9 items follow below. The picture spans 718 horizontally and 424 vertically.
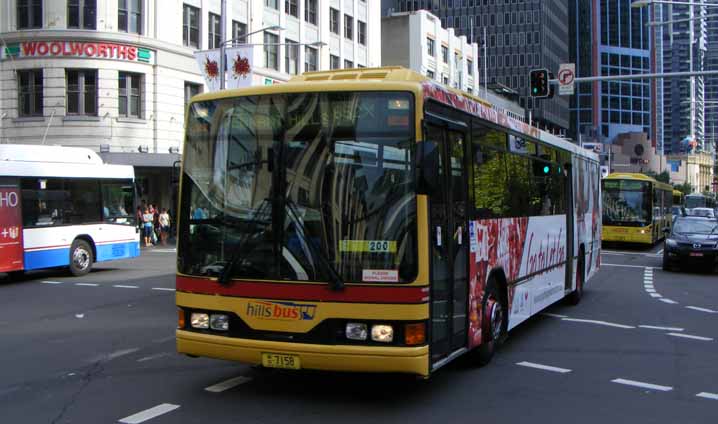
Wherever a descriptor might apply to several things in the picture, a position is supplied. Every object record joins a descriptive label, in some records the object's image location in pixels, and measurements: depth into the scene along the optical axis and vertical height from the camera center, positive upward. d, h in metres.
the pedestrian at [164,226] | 35.11 -0.66
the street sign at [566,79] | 25.22 +4.37
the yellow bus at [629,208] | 31.86 +0.02
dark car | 21.73 -1.00
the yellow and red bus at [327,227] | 6.53 -0.14
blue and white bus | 17.83 +0.08
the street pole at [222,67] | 25.86 +4.93
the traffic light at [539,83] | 24.75 +4.11
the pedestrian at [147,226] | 34.03 -0.64
